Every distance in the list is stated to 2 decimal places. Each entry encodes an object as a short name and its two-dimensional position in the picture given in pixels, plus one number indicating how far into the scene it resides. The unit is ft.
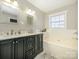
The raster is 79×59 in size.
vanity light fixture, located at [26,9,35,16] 4.90
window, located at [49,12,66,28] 3.85
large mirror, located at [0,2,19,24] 3.36
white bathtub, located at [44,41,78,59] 3.79
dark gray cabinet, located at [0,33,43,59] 2.49
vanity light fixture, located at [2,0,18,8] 3.58
